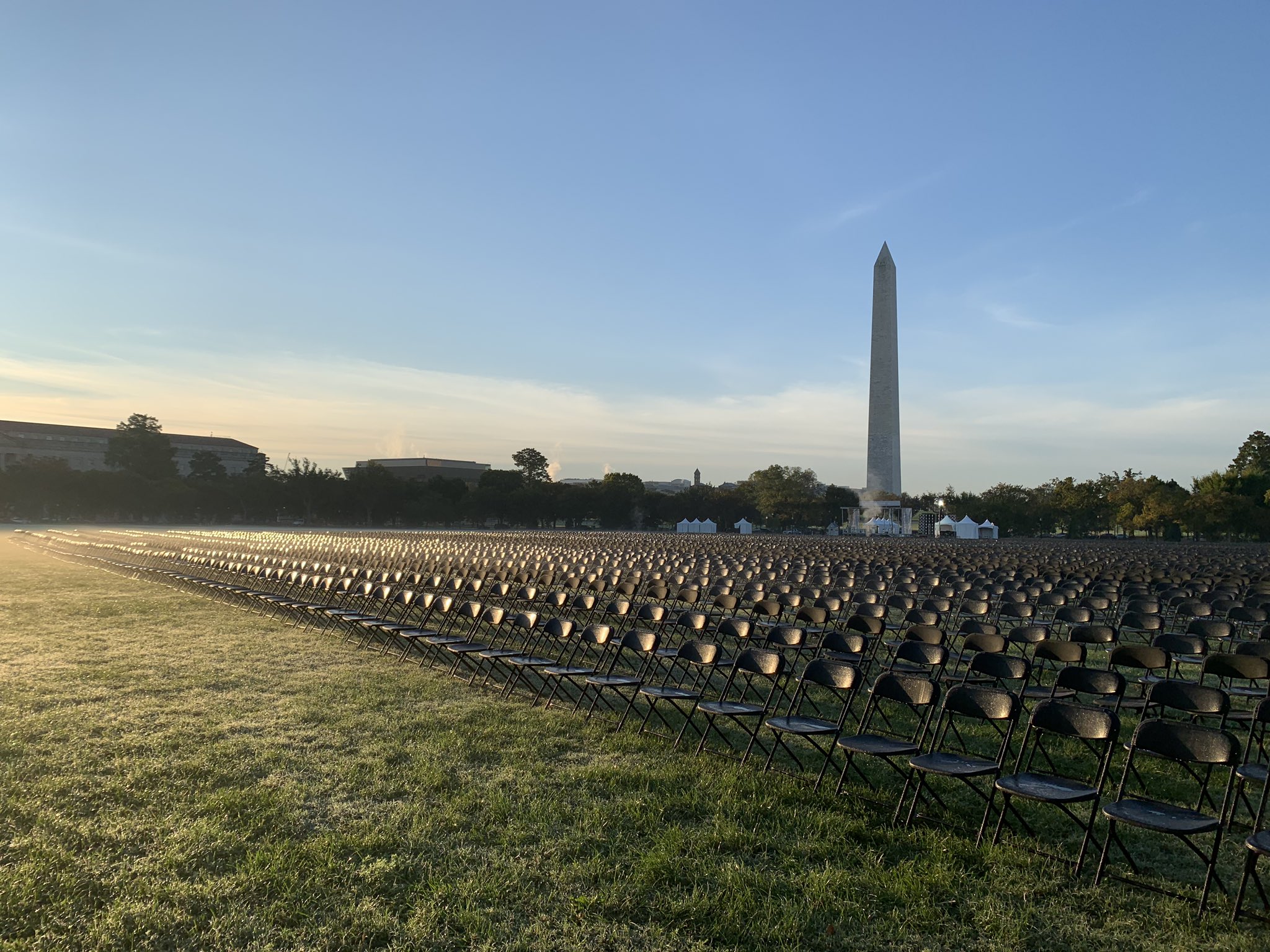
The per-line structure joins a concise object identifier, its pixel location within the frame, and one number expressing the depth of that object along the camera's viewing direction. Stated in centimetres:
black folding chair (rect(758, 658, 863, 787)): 514
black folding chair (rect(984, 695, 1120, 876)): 395
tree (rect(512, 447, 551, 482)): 9925
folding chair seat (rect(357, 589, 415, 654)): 959
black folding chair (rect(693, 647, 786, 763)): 567
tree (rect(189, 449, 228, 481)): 8191
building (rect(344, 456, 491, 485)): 11488
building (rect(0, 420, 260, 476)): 9262
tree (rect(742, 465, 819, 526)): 7650
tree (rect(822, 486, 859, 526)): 8025
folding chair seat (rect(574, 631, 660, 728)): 648
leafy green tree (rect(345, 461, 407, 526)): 7169
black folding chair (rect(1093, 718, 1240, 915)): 358
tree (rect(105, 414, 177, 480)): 8144
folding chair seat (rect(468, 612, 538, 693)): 780
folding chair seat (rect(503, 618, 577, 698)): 741
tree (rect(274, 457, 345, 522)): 7175
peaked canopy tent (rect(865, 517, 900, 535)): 5369
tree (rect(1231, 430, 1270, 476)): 6309
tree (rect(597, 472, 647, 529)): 7569
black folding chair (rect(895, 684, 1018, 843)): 438
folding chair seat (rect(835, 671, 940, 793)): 472
